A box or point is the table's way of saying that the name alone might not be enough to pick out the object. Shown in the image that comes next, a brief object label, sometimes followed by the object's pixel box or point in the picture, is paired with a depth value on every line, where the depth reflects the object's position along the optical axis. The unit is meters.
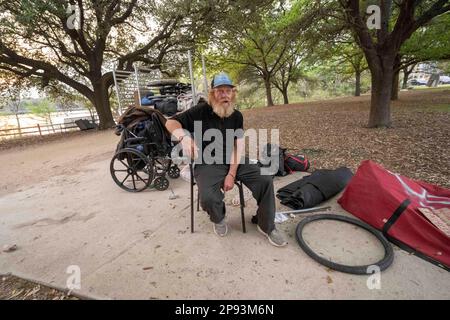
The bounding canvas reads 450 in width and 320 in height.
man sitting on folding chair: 1.94
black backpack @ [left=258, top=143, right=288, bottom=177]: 3.34
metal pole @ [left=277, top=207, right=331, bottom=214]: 2.40
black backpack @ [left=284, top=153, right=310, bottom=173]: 3.44
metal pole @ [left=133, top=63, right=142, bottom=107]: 5.66
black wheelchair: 2.95
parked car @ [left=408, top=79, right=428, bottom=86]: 32.10
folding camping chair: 2.00
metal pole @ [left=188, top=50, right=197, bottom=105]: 4.87
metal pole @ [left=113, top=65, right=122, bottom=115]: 5.82
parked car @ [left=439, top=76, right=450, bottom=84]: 27.89
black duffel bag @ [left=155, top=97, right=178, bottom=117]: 4.33
